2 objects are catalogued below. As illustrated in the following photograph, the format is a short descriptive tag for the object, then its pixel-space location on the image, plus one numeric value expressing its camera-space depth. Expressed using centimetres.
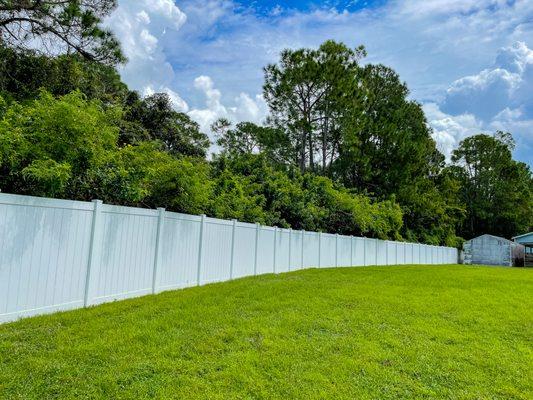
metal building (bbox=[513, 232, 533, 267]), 4300
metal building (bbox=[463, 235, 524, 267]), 4244
